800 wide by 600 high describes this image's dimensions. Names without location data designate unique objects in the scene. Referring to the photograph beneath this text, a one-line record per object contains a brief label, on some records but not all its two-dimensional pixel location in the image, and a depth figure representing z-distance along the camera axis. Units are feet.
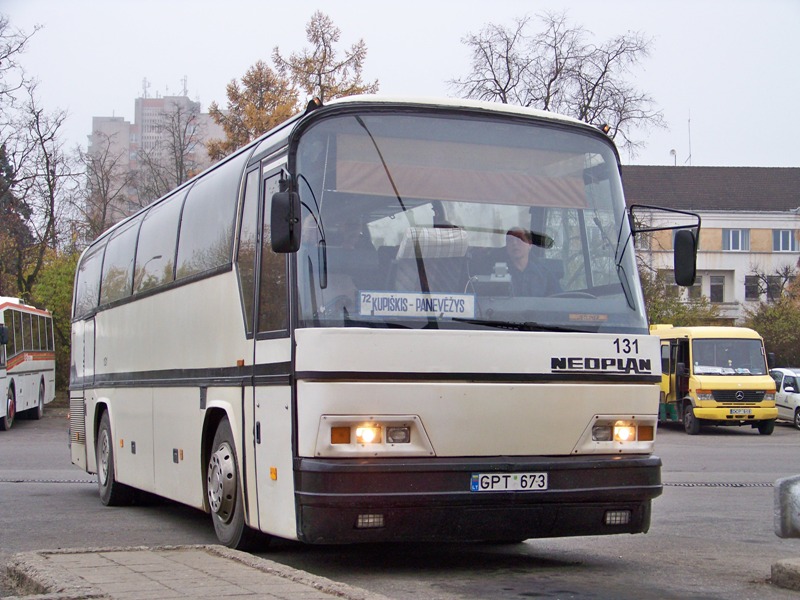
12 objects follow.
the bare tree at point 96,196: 172.13
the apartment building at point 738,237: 279.69
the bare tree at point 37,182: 145.79
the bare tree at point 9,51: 137.93
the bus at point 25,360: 101.76
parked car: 124.06
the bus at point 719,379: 106.32
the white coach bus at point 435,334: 25.66
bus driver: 27.55
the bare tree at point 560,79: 144.66
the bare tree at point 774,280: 258.57
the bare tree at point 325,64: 142.41
